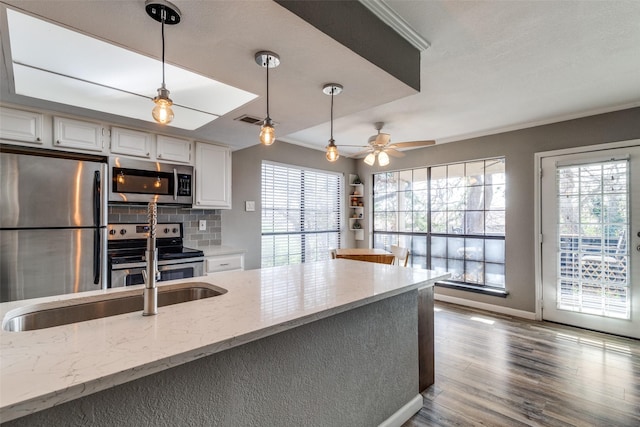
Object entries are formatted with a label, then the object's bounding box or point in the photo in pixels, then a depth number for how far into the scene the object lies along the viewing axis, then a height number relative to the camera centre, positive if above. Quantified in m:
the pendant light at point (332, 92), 2.02 +0.84
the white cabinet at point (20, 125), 2.31 +0.70
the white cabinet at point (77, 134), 2.52 +0.69
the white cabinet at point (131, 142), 2.83 +0.70
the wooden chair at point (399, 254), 3.86 -0.48
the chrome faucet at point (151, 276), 1.13 -0.22
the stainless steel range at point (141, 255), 2.64 -0.36
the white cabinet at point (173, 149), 3.12 +0.69
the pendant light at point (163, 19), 1.28 +0.87
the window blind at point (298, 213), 4.39 +0.04
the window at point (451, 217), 4.22 -0.01
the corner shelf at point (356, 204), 5.59 +0.22
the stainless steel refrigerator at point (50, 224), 2.15 -0.06
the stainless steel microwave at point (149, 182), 2.87 +0.34
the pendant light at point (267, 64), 1.65 +0.85
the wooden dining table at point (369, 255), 3.70 -0.48
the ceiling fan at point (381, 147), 3.34 +0.77
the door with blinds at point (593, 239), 3.18 -0.25
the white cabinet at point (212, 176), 3.38 +0.45
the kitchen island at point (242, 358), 0.77 -0.50
